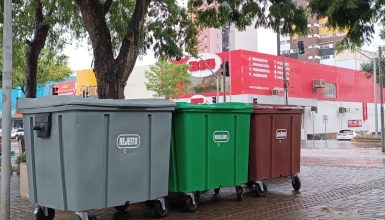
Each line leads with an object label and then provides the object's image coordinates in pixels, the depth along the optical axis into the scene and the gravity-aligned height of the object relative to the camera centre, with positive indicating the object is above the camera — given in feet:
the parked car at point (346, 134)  156.90 -3.14
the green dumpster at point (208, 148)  24.79 -1.19
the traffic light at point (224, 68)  97.33 +11.09
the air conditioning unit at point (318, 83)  157.28 +12.99
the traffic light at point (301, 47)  104.68 +16.24
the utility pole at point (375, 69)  122.17 +13.88
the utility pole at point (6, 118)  20.70 +0.32
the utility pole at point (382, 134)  87.36 -1.73
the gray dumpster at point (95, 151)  20.27 -1.11
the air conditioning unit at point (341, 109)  177.28 +5.23
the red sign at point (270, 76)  134.00 +14.47
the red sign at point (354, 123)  179.73 +0.25
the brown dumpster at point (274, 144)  28.94 -1.19
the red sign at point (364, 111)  192.84 +5.13
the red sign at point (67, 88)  198.39 +15.24
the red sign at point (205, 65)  139.54 +17.18
